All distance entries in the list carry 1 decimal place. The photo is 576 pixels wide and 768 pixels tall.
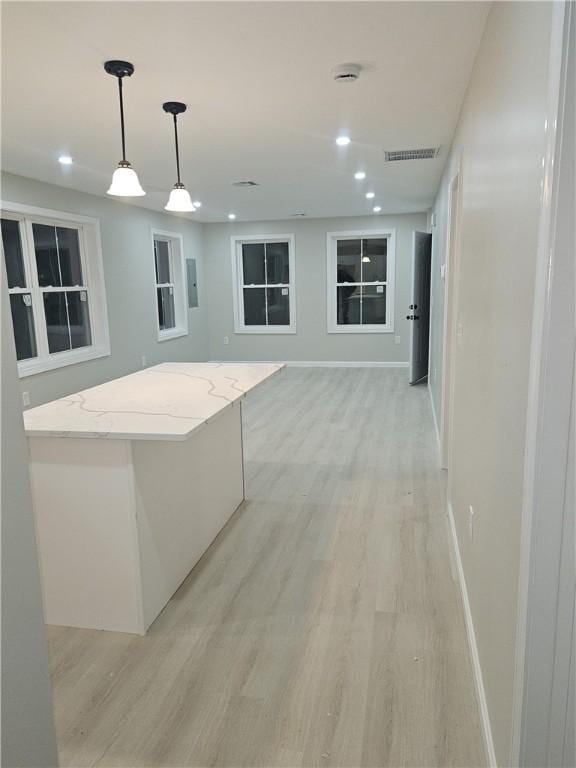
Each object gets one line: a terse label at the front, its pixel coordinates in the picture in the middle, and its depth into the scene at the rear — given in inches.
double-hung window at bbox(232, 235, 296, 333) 339.3
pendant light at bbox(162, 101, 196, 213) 114.6
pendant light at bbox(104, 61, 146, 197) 95.3
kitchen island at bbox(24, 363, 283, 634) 83.2
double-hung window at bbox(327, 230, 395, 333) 324.8
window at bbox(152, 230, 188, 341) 301.0
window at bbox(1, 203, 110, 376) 192.1
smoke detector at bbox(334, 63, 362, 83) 95.9
